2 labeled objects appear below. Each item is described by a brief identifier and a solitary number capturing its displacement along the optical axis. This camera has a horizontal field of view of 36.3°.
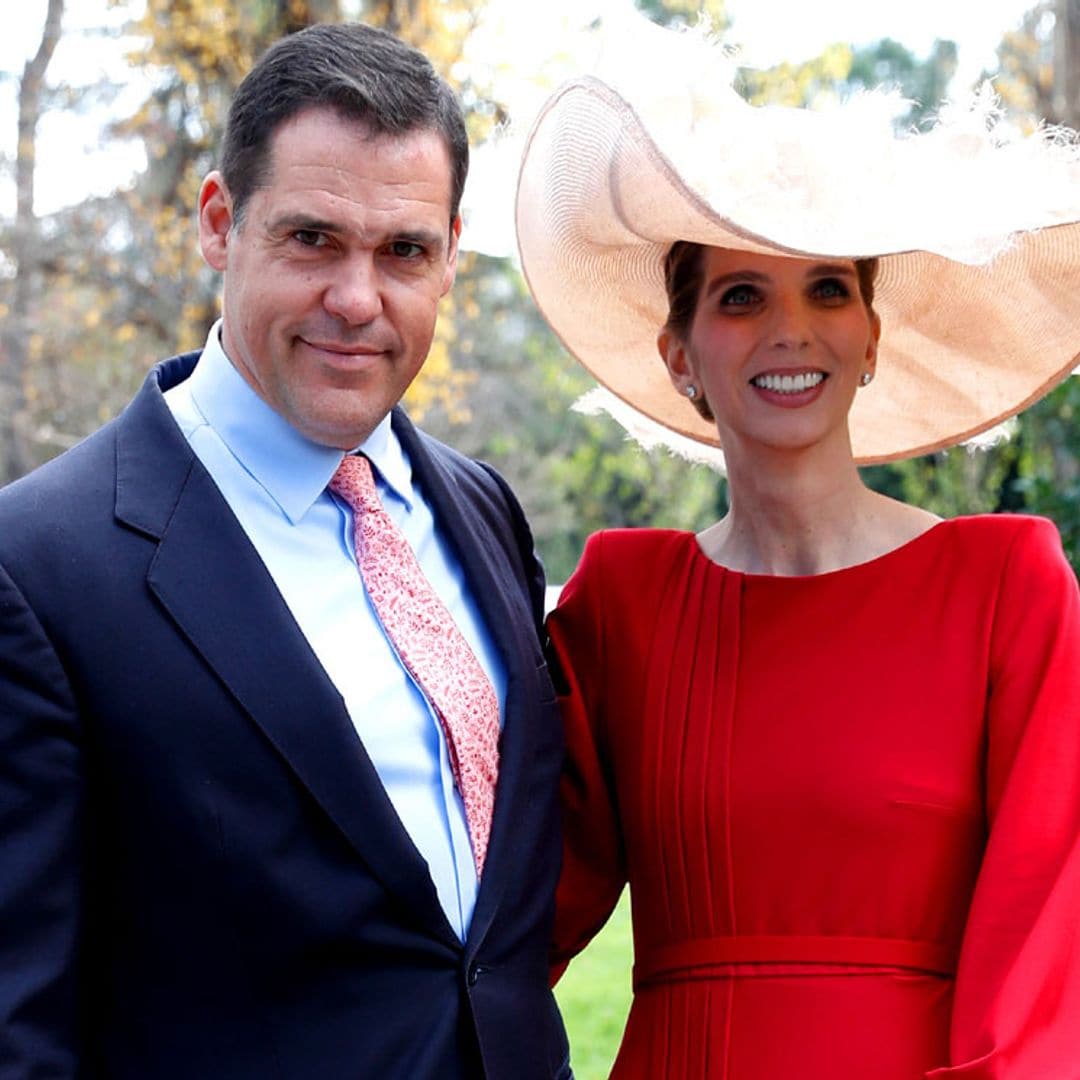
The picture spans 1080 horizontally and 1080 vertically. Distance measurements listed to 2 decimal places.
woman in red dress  2.51
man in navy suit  2.14
